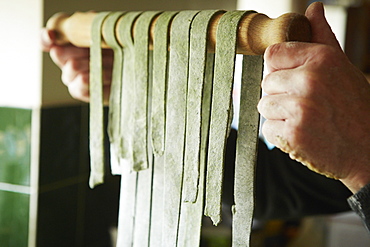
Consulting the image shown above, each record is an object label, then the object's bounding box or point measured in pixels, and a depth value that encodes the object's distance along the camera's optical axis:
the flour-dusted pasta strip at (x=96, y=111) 0.62
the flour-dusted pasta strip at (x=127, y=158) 0.61
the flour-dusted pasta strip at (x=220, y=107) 0.47
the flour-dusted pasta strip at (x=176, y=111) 0.52
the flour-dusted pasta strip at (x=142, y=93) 0.56
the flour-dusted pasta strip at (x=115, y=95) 0.61
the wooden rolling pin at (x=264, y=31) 0.45
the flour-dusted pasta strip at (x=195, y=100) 0.50
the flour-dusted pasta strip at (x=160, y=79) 0.54
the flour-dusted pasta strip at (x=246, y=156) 0.49
